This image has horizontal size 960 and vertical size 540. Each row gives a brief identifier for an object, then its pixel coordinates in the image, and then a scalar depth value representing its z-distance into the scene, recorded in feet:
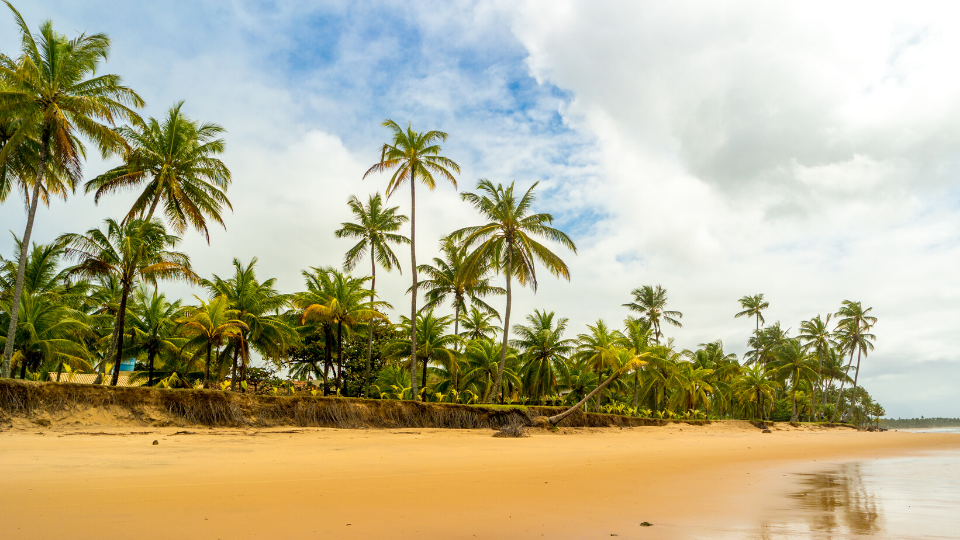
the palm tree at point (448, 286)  107.04
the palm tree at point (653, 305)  163.94
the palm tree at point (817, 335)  166.30
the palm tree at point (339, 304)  71.77
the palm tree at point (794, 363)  152.25
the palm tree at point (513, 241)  78.18
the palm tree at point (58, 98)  50.03
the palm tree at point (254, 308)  74.74
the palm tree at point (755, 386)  135.85
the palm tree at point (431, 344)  83.30
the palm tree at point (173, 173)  66.49
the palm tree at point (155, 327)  77.41
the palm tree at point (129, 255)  56.54
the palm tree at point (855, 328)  166.91
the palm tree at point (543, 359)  96.99
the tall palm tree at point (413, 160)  78.95
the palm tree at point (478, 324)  112.57
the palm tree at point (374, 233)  104.12
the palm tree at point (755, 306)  195.11
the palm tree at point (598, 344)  91.50
